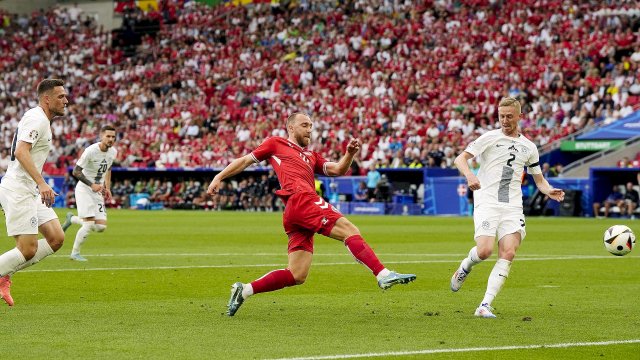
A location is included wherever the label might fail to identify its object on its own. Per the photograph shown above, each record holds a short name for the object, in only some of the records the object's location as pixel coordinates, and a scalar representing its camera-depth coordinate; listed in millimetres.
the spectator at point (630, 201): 35469
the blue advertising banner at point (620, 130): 39062
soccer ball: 13352
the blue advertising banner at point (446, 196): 39969
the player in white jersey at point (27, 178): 11133
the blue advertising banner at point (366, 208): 42531
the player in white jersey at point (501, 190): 11336
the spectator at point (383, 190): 42438
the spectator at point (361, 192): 43281
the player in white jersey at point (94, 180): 19625
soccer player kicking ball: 10797
